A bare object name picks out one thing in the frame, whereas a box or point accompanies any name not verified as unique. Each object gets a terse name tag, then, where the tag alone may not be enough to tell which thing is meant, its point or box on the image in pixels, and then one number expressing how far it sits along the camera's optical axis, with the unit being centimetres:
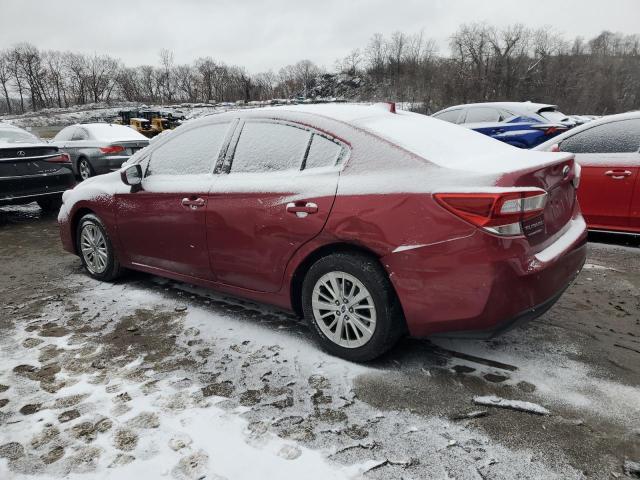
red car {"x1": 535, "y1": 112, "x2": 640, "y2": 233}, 484
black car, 680
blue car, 891
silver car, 1027
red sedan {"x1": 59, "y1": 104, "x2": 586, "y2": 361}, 234
